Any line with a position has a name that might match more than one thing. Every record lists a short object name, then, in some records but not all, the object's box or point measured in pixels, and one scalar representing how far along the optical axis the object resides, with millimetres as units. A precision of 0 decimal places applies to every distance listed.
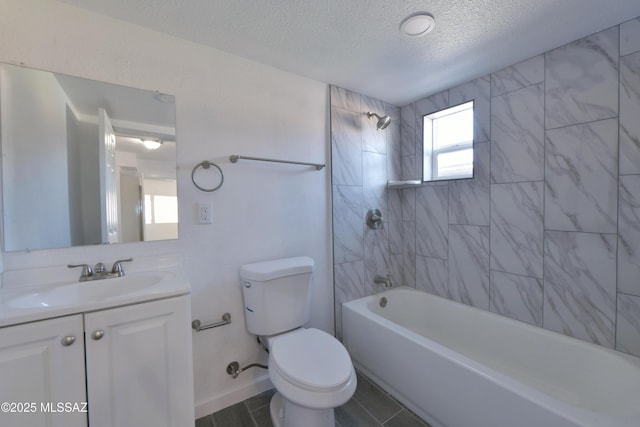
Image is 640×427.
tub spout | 2201
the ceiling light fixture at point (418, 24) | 1245
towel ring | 1455
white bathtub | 1085
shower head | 2045
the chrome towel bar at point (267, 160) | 1545
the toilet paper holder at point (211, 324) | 1449
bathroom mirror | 1112
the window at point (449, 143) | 1986
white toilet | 1084
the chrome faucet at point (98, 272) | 1178
